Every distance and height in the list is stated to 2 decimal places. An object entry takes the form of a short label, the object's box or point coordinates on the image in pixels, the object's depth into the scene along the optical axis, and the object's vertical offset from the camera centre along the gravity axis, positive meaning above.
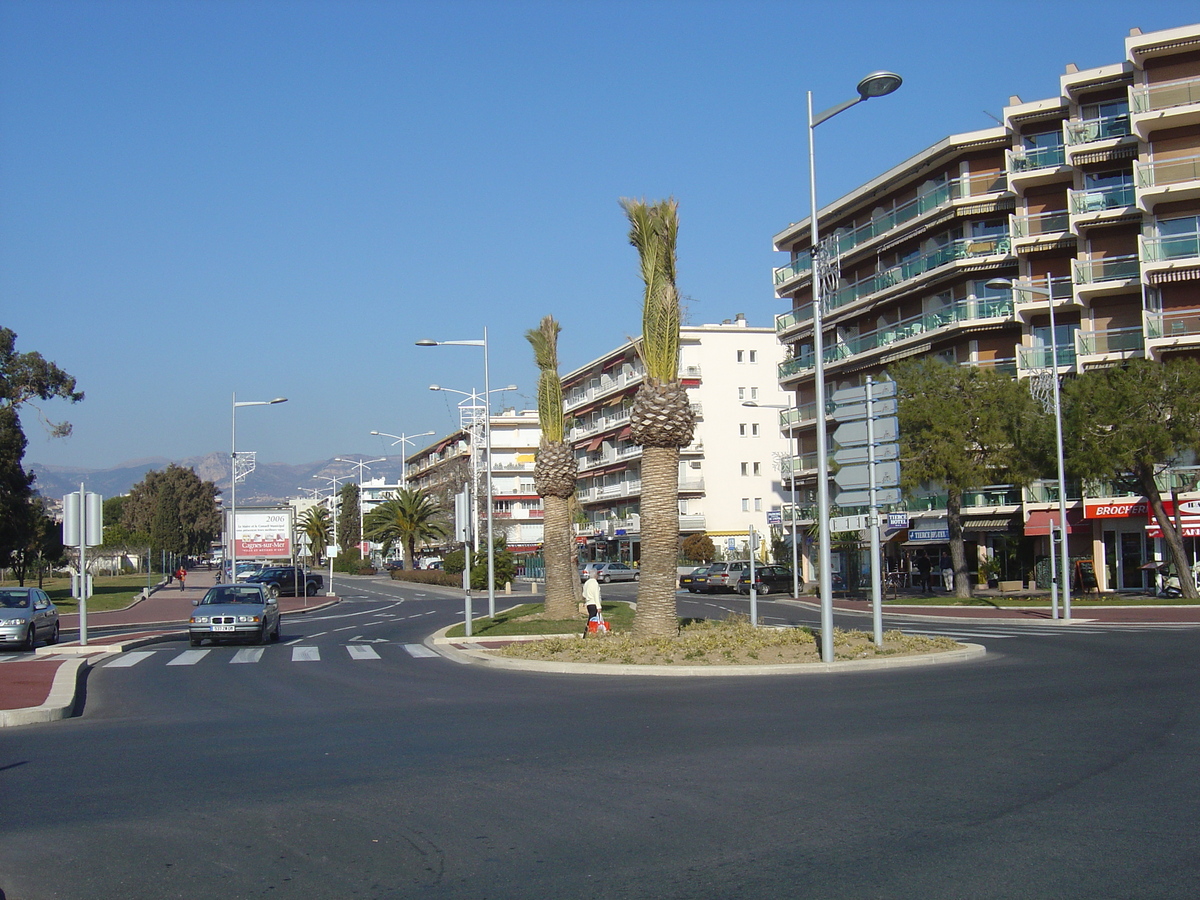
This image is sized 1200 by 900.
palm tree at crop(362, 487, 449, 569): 82.44 +1.13
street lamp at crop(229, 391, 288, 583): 47.44 +2.23
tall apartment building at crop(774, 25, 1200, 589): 43.56 +11.96
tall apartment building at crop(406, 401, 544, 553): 108.06 +6.24
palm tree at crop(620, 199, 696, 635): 20.38 +2.13
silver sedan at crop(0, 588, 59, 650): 22.95 -1.59
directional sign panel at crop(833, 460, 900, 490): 18.98 +0.81
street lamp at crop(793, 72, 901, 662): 16.25 +2.48
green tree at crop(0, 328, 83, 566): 48.69 +5.16
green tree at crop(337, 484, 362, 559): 140.75 +2.12
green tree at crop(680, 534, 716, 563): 77.94 -1.62
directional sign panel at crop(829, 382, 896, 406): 19.09 +2.28
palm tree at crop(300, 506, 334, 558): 117.31 +0.86
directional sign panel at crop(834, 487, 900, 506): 18.77 +0.43
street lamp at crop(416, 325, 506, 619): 29.29 +4.54
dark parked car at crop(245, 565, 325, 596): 55.75 -2.25
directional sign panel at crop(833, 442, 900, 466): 19.19 +1.21
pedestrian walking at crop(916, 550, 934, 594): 50.77 -2.40
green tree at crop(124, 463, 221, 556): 115.69 +3.45
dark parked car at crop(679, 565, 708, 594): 58.44 -2.83
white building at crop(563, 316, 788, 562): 83.25 +6.51
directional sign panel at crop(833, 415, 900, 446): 19.06 +1.58
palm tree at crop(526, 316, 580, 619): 29.00 +1.47
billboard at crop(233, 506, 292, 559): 59.31 +0.29
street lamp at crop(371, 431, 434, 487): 73.44 +7.43
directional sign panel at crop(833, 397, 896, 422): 19.05 +1.97
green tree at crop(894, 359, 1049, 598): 39.03 +3.10
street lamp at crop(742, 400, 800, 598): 50.56 -2.56
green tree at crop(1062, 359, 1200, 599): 35.19 +2.97
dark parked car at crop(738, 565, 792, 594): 57.23 -2.83
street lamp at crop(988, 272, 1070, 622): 29.69 +0.69
